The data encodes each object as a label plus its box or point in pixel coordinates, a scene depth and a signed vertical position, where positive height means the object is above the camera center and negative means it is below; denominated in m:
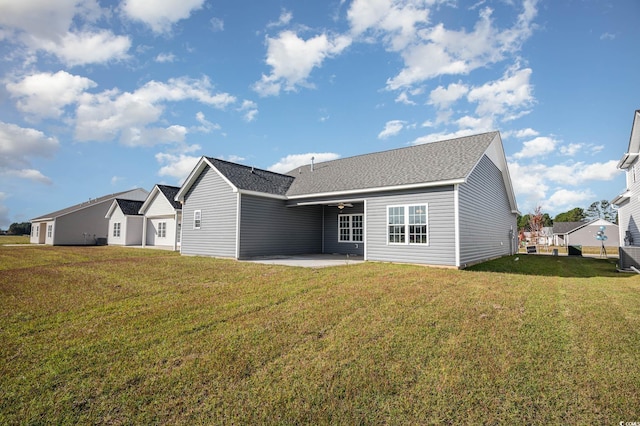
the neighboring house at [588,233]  46.19 +0.76
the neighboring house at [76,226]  28.78 +0.94
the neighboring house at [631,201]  11.94 +1.82
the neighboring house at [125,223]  26.61 +1.13
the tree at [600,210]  75.00 +6.77
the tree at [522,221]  75.16 +4.23
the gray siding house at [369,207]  11.57 +1.41
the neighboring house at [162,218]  22.86 +1.42
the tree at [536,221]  42.66 +2.29
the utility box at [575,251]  22.23 -0.94
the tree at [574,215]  74.56 +5.54
